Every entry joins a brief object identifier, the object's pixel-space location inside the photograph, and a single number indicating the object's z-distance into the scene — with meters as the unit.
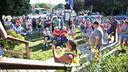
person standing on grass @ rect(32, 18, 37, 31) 11.15
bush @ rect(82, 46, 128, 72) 2.02
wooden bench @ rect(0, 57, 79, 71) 1.30
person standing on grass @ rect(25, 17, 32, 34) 10.16
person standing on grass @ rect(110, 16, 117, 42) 7.38
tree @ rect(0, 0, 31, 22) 11.15
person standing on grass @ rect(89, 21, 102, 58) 4.15
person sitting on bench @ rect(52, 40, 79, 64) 2.76
